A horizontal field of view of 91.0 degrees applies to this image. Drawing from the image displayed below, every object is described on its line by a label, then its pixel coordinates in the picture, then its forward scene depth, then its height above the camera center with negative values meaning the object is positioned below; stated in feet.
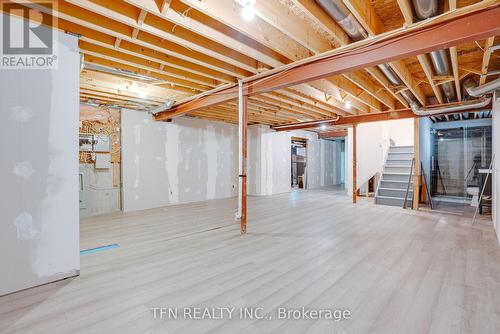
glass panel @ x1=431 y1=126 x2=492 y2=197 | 23.38 +0.83
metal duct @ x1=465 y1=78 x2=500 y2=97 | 11.63 +3.89
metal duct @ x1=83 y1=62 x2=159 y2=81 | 10.43 +4.26
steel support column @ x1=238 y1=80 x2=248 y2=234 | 12.59 +0.63
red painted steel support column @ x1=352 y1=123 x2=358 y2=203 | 22.71 +0.43
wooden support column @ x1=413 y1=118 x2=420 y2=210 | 18.83 -0.32
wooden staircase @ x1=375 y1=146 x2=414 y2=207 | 20.63 -1.11
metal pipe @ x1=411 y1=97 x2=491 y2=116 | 15.47 +3.95
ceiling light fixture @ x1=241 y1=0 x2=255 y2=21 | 6.16 +4.08
